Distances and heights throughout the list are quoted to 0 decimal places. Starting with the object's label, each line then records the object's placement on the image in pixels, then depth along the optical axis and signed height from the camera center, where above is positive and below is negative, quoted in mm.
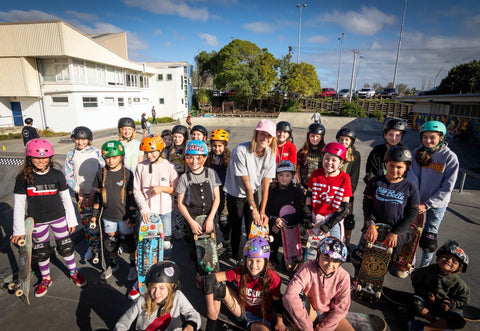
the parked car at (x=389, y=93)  37094 +2958
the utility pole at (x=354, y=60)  31678 +6757
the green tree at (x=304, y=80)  32056 +3977
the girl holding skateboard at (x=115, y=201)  3371 -1331
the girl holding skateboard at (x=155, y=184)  3406 -1099
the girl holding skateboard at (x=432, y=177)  3332 -898
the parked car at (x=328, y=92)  41094 +3181
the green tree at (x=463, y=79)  29875 +4448
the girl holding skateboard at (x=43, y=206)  2998 -1305
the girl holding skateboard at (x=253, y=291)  2451 -1867
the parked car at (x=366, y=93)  38750 +2927
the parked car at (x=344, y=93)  40306 +3126
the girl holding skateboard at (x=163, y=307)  2234 -1894
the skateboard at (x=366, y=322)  2604 -2276
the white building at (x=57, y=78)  18922 +2225
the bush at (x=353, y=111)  26422 +29
